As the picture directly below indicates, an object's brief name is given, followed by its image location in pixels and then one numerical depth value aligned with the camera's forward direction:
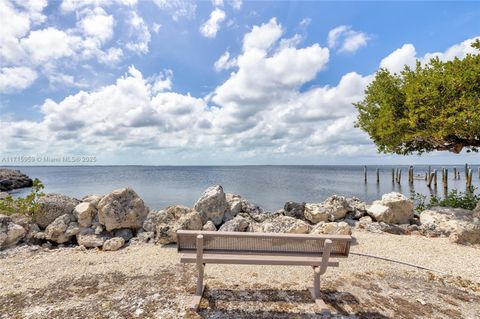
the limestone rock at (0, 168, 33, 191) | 45.84
